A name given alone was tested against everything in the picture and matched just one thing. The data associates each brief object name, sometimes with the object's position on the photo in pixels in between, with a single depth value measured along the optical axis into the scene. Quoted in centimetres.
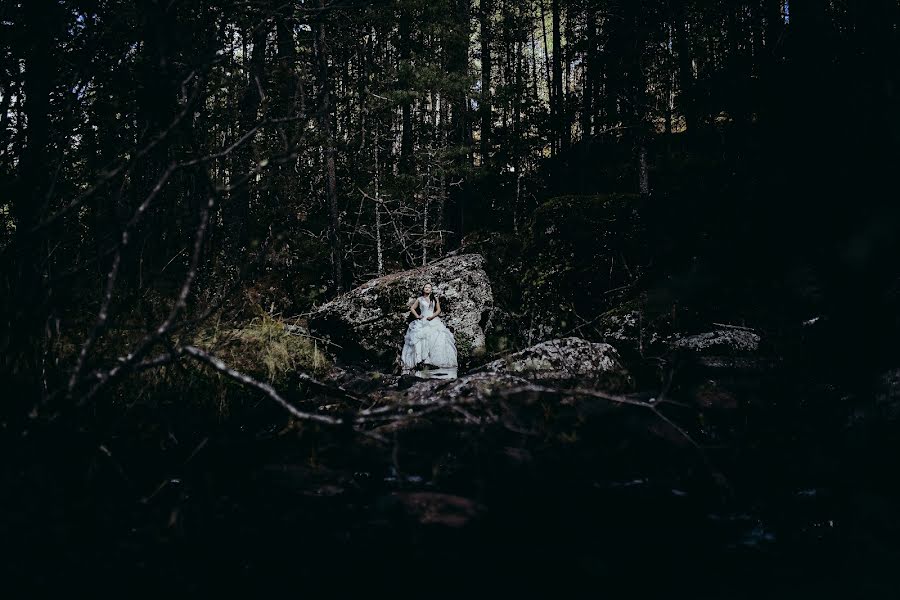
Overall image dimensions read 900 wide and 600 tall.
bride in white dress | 923
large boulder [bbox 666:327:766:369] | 649
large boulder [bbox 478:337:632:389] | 675
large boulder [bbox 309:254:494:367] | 1009
